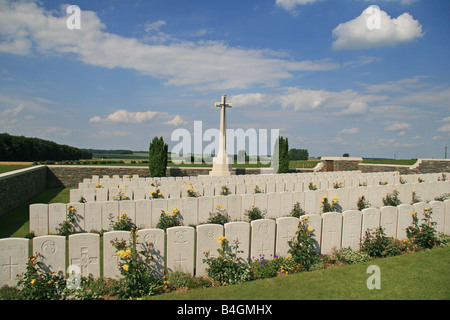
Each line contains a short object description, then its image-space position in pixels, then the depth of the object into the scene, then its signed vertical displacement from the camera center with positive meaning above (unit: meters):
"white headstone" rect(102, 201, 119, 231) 7.69 -1.55
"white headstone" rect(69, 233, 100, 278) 4.64 -1.64
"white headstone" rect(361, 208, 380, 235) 6.61 -1.46
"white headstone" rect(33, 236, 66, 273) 4.48 -1.57
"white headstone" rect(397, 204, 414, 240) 7.07 -1.55
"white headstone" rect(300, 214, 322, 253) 6.07 -1.49
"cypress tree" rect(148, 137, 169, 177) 19.97 -0.05
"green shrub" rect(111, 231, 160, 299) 4.40 -1.91
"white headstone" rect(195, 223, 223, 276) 5.25 -1.64
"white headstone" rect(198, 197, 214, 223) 8.48 -1.57
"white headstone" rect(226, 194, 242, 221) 8.83 -1.59
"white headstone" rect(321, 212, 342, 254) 6.23 -1.68
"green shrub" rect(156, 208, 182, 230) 7.98 -1.85
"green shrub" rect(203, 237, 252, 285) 4.97 -2.06
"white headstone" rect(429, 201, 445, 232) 7.63 -1.55
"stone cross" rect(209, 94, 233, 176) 20.09 +0.50
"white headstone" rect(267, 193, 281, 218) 9.27 -1.60
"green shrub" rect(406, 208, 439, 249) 6.86 -1.89
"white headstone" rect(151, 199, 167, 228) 8.10 -1.53
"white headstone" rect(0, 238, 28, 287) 4.33 -1.64
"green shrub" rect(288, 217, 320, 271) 5.55 -1.86
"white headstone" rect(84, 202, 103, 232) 7.64 -1.67
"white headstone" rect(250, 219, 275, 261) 5.66 -1.70
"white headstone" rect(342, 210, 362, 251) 6.41 -1.65
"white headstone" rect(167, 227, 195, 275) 5.14 -1.74
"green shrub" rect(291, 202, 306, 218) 9.22 -1.78
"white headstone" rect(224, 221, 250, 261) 5.41 -1.55
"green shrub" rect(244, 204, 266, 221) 8.93 -1.82
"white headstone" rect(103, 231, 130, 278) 4.78 -1.72
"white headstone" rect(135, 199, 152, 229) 7.96 -1.66
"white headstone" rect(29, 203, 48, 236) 7.43 -1.72
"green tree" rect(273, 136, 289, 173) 23.39 +0.11
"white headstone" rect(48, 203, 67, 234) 7.57 -1.65
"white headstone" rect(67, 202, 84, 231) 7.55 -1.62
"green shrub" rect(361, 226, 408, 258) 6.25 -2.02
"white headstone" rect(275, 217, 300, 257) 5.87 -1.62
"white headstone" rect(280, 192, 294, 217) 9.37 -1.57
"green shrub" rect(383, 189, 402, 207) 10.62 -1.57
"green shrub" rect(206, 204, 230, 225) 8.37 -1.83
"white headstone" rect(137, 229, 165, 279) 4.92 -1.60
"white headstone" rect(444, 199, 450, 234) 7.86 -1.69
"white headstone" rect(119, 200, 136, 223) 7.79 -1.46
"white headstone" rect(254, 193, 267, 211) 9.13 -1.44
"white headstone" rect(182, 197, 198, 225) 8.34 -1.64
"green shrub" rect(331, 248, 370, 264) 5.93 -2.15
